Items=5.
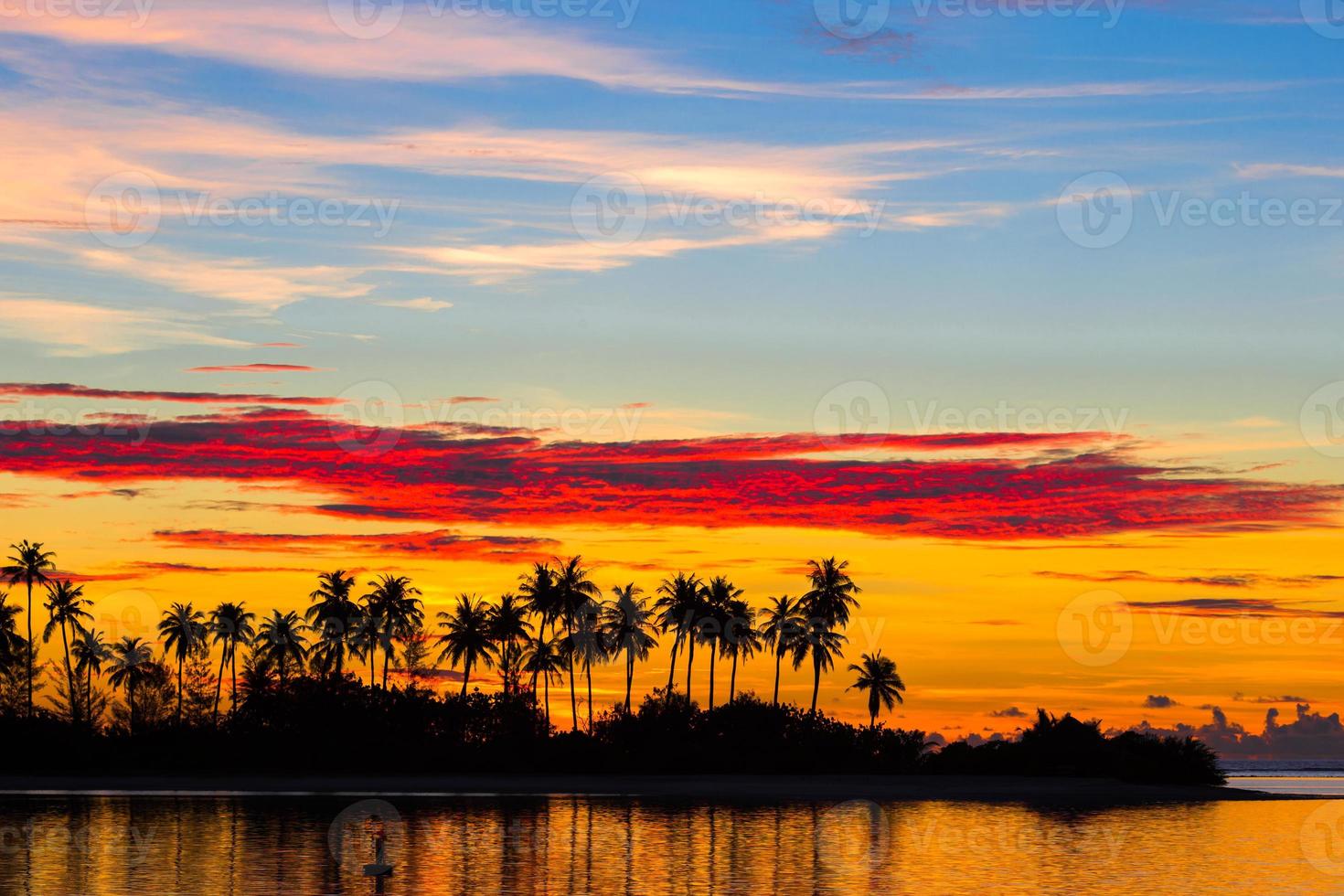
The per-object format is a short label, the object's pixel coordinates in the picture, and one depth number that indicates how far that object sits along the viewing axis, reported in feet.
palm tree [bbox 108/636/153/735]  435.12
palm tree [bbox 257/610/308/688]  438.40
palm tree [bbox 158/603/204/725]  450.30
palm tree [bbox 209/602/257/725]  441.27
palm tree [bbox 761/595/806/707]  411.75
